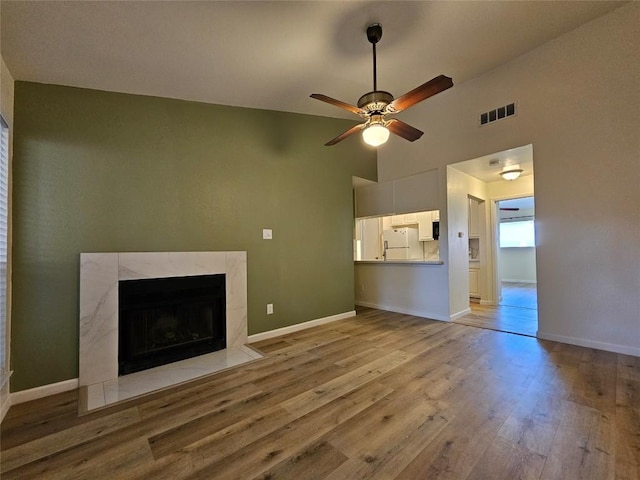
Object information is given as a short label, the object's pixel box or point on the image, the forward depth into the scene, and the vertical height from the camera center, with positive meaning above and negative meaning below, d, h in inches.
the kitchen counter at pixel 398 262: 168.4 -13.0
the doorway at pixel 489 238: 157.3 +3.0
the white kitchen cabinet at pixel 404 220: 249.0 +21.8
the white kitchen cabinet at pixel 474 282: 221.6 -33.3
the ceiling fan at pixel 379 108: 88.0 +46.8
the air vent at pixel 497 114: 138.3 +67.8
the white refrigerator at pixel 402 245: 239.9 -1.4
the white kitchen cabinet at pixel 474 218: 221.0 +20.0
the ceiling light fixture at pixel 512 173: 168.7 +43.4
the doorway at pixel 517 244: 353.4 -3.5
